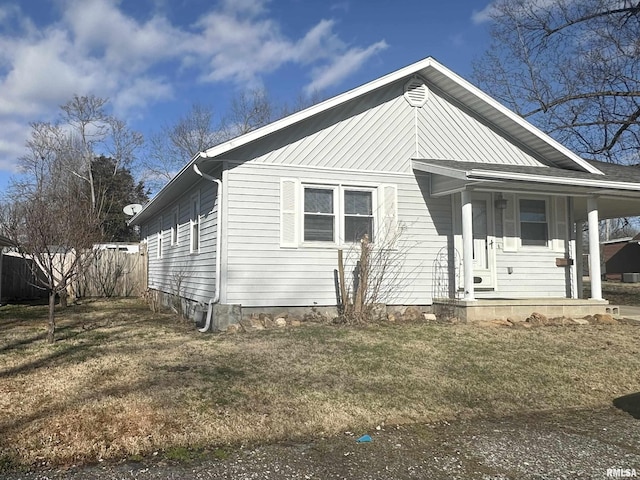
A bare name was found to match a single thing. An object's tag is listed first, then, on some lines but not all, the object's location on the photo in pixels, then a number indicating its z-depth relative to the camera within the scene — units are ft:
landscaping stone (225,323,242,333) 28.36
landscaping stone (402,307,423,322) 32.19
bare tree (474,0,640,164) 59.31
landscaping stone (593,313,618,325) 31.68
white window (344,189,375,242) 32.76
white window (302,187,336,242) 31.89
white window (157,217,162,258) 53.16
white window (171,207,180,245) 44.62
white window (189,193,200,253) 36.94
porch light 35.32
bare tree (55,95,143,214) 108.99
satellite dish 64.85
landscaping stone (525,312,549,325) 31.19
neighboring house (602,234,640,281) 110.73
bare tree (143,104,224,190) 113.60
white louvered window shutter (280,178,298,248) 31.09
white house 30.53
